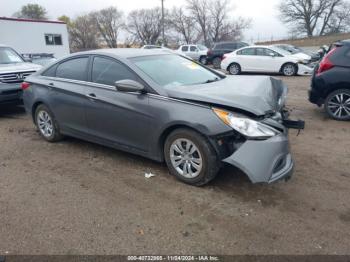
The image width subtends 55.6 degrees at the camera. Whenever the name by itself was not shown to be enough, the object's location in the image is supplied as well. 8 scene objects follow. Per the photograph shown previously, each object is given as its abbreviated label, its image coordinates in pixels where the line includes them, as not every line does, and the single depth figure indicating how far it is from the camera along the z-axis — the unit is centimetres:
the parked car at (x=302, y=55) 1589
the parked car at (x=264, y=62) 1513
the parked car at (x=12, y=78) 752
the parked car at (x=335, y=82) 647
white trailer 2283
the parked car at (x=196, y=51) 2514
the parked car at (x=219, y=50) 2189
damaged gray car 349
